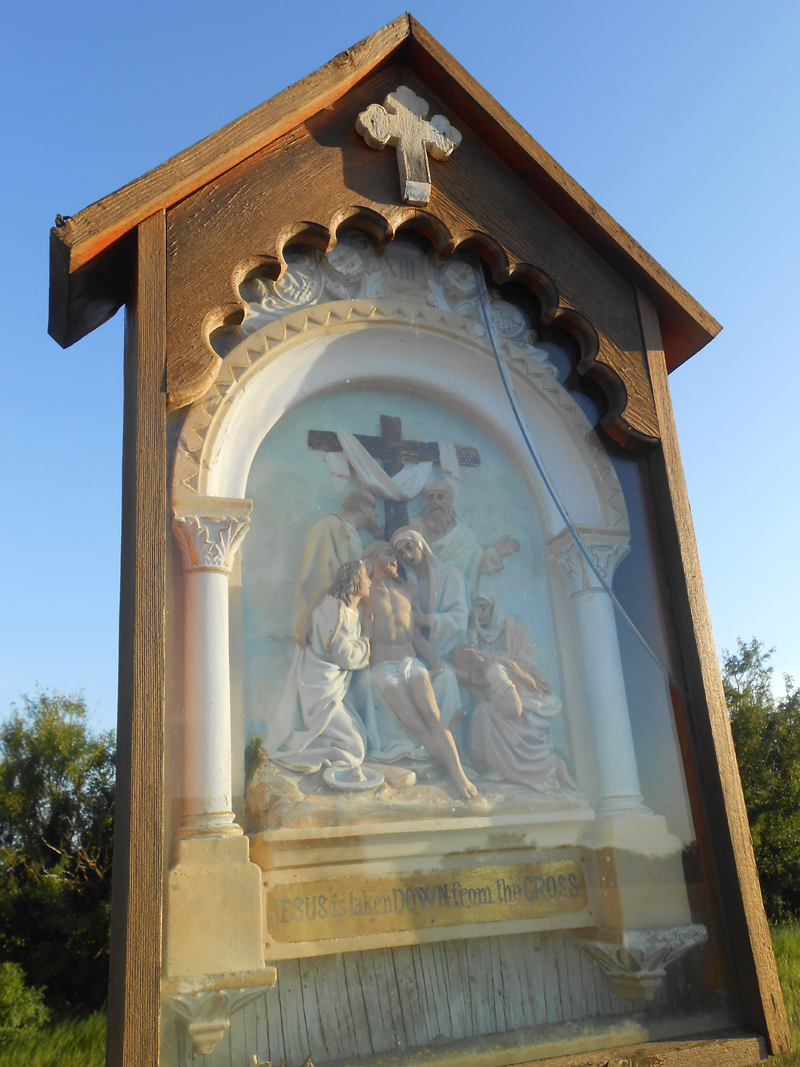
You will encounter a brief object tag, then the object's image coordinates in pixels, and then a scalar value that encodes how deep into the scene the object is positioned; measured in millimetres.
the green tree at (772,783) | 10328
